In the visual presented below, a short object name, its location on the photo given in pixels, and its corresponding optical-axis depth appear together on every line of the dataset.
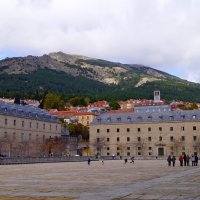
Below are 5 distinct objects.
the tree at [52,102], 142.03
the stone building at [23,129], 72.33
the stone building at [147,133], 84.45
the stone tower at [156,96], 143.11
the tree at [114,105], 149.05
